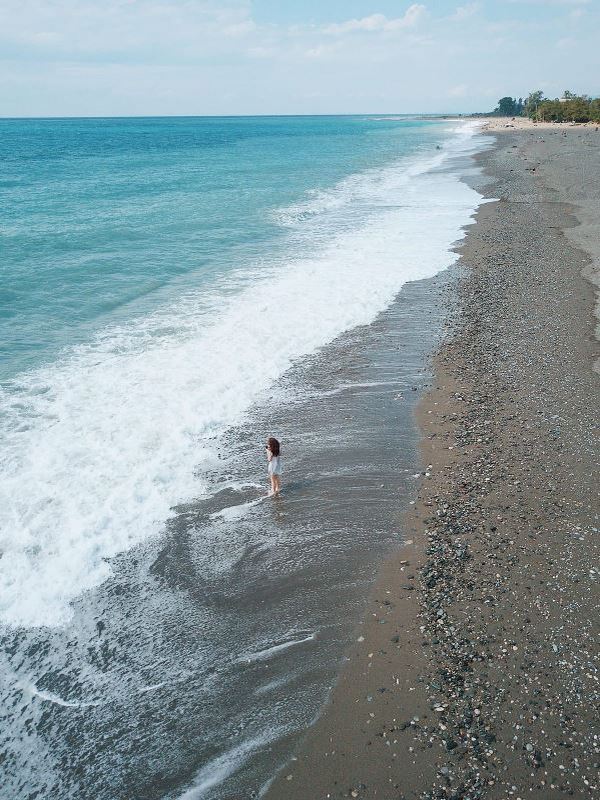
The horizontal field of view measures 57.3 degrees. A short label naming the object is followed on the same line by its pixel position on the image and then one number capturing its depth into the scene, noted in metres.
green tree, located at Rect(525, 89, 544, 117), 168.57
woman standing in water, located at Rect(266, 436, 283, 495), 11.08
